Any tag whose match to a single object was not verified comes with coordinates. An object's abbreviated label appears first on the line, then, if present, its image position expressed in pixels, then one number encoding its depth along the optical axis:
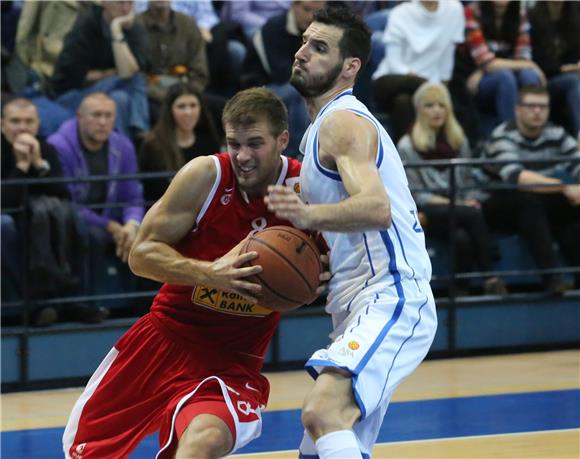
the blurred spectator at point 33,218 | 15.50
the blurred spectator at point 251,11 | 19.55
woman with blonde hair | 17.64
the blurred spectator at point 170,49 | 17.92
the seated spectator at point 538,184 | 18.03
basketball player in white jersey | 8.34
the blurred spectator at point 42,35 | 17.61
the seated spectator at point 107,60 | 17.48
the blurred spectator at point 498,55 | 19.89
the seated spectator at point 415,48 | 18.86
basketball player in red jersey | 9.10
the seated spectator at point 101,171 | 16.05
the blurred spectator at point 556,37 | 20.80
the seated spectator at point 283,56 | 18.23
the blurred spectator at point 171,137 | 16.72
